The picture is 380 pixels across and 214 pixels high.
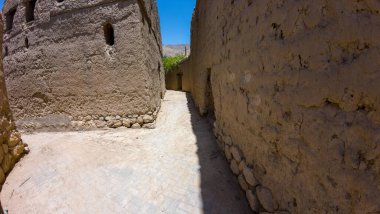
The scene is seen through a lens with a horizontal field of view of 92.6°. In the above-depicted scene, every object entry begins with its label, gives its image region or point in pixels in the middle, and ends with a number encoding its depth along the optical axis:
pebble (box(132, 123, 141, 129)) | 5.07
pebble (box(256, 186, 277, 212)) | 1.72
